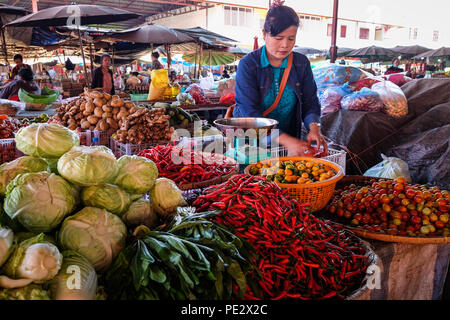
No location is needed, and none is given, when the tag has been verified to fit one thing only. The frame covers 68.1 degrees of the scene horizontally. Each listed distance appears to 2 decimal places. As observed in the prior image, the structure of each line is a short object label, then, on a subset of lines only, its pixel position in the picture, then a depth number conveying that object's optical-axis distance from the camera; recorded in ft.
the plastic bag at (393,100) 16.06
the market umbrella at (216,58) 55.57
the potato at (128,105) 12.52
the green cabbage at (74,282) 3.22
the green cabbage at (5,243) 3.19
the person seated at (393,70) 37.55
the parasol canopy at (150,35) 26.43
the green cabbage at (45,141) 4.71
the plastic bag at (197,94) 21.15
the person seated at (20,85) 22.74
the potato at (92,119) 12.17
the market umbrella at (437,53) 50.11
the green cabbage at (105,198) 4.36
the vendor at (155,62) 34.69
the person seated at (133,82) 32.42
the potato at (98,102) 12.46
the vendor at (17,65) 25.49
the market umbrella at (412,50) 55.83
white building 76.33
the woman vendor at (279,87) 8.45
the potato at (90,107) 12.45
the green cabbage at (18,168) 4.51
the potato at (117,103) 12.39
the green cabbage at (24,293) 3.03
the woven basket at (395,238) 6.14
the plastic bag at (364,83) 18.34
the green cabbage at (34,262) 3.10
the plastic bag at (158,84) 21.26
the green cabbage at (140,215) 4.74
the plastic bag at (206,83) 29.67
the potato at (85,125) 12.14
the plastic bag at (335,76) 18.37
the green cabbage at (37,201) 3.83
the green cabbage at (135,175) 4.94
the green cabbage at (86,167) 4.19
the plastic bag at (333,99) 16.83
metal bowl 8.00
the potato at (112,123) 11.98
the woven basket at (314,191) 6.49
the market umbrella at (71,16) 19.65
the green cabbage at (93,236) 3.83
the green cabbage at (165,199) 5.20
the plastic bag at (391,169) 12.48
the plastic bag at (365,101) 15.75
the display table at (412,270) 5.98
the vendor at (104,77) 24.12
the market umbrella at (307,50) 55.20
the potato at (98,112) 12.30
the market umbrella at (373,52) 54.03
